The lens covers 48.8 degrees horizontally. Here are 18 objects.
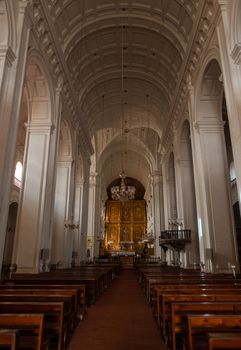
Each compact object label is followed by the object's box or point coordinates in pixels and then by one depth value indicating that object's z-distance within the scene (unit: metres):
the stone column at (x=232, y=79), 6.39
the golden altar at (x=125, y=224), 35.50
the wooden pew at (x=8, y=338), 1.80
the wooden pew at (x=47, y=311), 2.79
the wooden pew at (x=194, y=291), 3.65
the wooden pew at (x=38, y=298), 3.25
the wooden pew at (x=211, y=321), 2.24
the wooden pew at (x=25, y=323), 2.21
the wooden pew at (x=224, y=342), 1.80
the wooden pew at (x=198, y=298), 3.22
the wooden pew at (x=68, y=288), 4.39
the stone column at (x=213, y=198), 8.51
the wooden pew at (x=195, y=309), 2.69
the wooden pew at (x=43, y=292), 3.59
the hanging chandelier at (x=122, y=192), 17.92
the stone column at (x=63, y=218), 12.16
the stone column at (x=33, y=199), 8.38
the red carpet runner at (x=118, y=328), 3.47
